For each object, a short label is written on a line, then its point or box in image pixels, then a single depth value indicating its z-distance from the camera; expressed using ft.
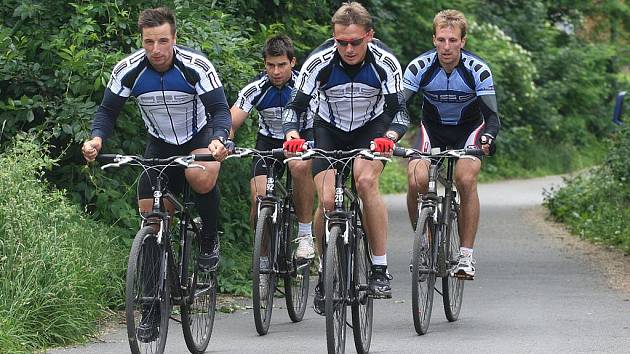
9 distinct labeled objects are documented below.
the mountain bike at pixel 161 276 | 50.52
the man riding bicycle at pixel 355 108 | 58.85
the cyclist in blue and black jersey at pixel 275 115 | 68.08
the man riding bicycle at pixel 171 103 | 54.75
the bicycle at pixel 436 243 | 62.49
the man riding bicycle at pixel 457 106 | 67.31
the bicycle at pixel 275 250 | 62.39
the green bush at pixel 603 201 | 112.06
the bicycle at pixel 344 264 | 52.47
